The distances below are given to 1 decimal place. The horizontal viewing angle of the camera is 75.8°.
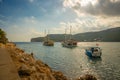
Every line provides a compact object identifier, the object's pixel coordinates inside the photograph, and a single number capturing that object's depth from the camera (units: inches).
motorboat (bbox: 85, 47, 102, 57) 1295.0
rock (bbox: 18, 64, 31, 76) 210.7
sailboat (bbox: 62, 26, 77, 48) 2753.6
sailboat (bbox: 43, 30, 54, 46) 3392.5
